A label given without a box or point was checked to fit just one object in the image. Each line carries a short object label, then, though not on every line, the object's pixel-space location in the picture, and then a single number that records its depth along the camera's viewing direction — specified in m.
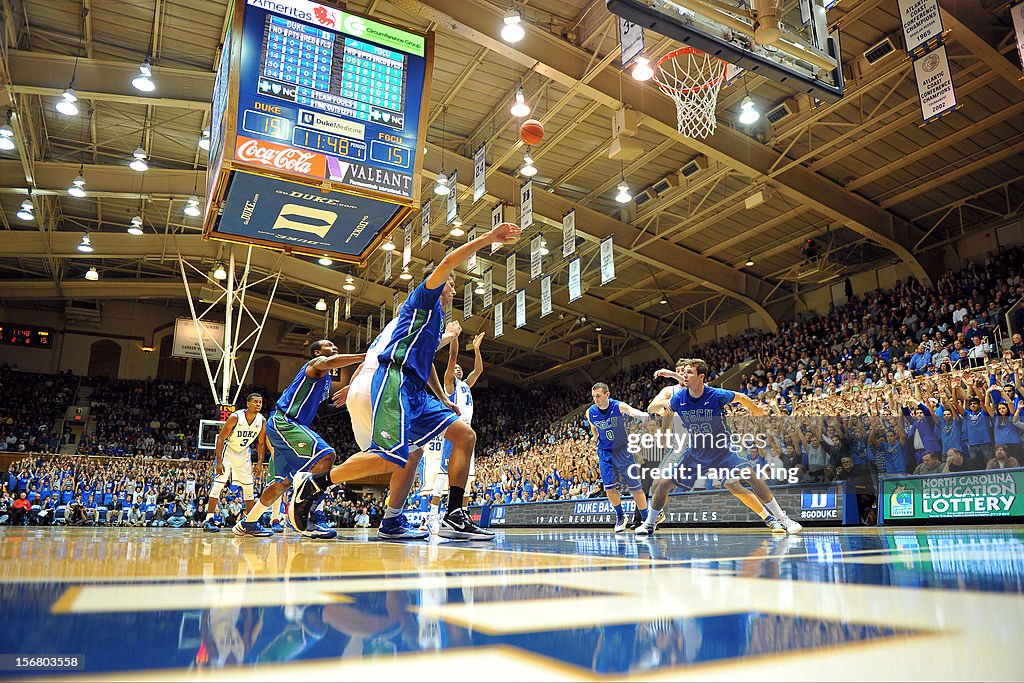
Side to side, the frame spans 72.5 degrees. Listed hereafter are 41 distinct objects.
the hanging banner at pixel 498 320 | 18.93
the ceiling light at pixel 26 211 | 16.66
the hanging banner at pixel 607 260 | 14.99
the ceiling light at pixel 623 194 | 14.38
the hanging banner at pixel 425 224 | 14.92
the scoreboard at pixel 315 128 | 6.78
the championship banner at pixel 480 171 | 13.37
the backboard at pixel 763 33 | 6.12
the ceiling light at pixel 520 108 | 10.17
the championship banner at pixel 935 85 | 9.12
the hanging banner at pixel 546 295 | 16.73
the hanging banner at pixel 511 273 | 16.50
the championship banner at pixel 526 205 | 13.33
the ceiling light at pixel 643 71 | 8.84
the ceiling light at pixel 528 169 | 12.84
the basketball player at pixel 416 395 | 3.88
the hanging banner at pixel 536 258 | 15.86
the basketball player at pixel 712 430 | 5.78
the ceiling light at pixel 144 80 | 10.80
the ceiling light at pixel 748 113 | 11.12
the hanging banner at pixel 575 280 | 15.19
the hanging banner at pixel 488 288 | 19.00
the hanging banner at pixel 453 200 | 13.54
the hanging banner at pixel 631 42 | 8.66
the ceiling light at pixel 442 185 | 14.23
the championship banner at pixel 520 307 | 17.56
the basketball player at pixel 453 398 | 5.90
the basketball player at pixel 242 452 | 8.26
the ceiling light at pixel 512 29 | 9.07
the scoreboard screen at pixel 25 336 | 27.55
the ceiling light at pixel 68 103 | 10.81
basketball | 7.65
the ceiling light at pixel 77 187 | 14.81
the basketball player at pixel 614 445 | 7.56
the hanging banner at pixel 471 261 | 18.97
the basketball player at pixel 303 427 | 5.60
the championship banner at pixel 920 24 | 8.80
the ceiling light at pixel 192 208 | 15.94
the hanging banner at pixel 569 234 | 14.79
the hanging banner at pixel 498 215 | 15.09
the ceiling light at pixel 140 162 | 13.29
